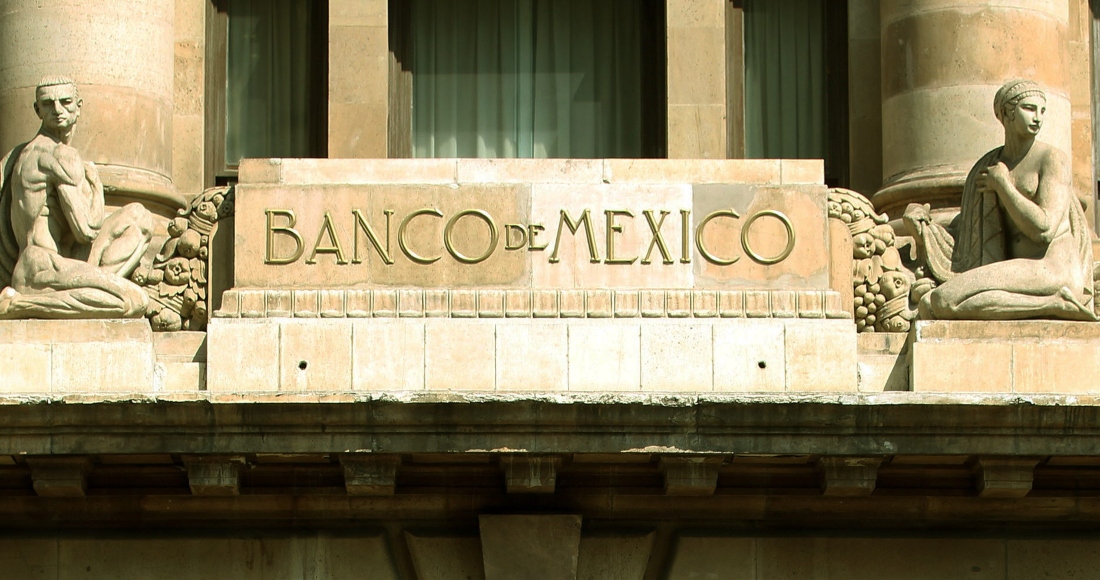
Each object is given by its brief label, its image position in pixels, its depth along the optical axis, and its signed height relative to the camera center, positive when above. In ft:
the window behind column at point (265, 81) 85.61 +9.59
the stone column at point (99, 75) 79.66 +9.11
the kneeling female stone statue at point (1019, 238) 69.26 +3.53
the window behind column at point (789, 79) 86.28 +9.66
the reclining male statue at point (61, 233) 69.46 +3.77
